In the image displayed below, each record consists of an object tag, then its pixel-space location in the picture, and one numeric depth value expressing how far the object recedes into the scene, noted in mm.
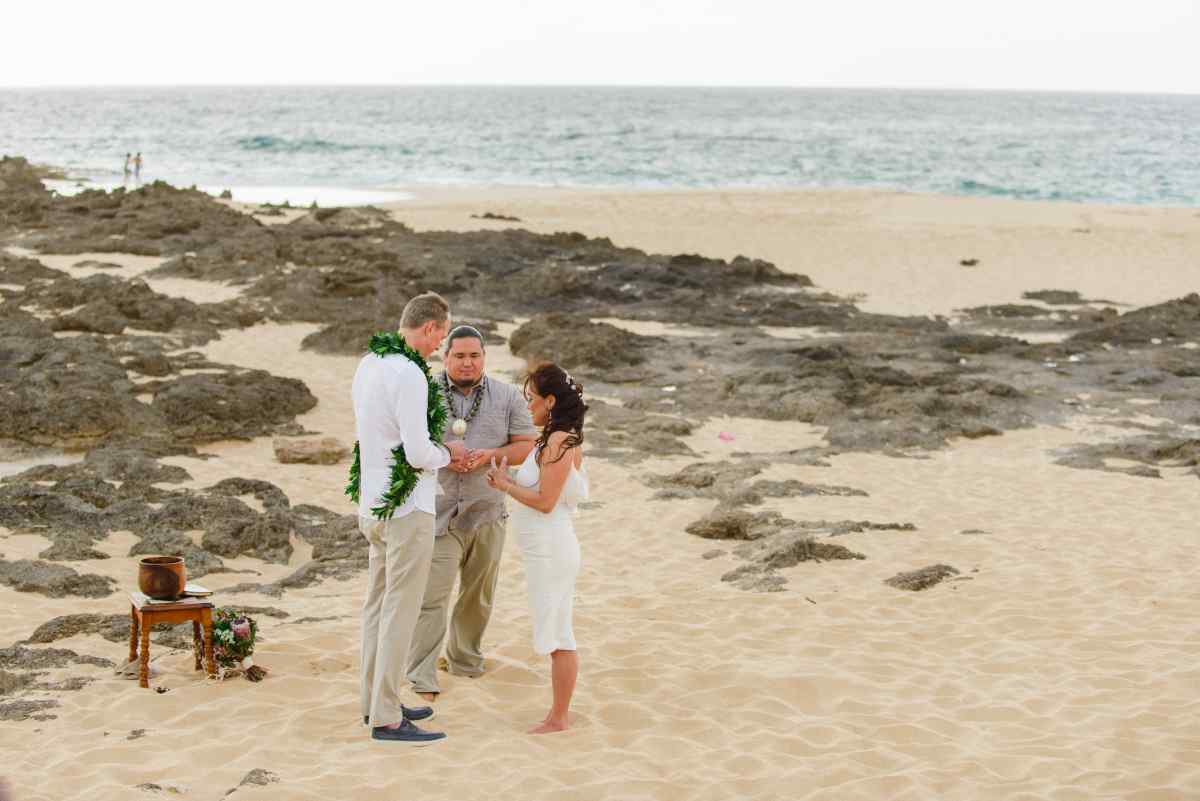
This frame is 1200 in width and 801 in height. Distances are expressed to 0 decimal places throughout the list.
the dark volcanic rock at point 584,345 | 16984
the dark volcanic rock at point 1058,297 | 23797
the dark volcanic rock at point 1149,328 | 19500
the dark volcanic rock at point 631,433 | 12883
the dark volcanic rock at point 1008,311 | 22625
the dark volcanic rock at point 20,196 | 27172
